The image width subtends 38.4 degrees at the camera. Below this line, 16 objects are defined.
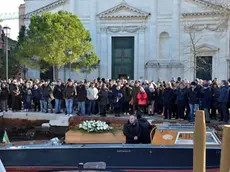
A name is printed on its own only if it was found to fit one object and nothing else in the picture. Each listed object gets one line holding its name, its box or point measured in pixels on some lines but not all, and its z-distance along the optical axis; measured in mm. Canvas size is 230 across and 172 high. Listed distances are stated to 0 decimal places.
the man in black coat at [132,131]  9906
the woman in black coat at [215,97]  16098
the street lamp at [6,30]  25234
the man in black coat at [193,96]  16469
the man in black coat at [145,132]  9992
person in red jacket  18281
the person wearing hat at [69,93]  18656
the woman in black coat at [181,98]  16891
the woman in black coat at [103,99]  18516
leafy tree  31641
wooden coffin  9905
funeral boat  9047
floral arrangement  10156
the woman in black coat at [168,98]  17438
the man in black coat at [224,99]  15398
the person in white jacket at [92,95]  18594
